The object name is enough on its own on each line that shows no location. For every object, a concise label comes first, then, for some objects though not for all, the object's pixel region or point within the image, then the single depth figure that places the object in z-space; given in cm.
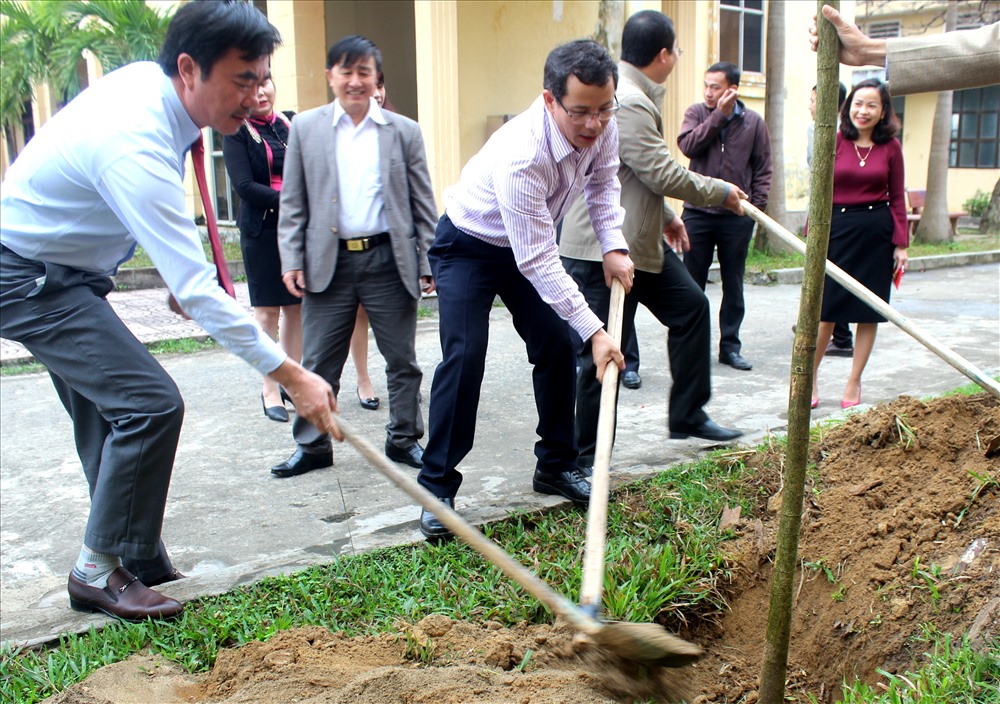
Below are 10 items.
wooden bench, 1735
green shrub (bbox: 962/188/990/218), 2048
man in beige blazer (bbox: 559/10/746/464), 447
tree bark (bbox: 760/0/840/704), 229
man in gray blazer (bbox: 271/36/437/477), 466
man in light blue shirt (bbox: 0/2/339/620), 275
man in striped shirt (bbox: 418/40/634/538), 345
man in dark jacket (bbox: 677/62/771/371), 680
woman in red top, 556
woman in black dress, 535
